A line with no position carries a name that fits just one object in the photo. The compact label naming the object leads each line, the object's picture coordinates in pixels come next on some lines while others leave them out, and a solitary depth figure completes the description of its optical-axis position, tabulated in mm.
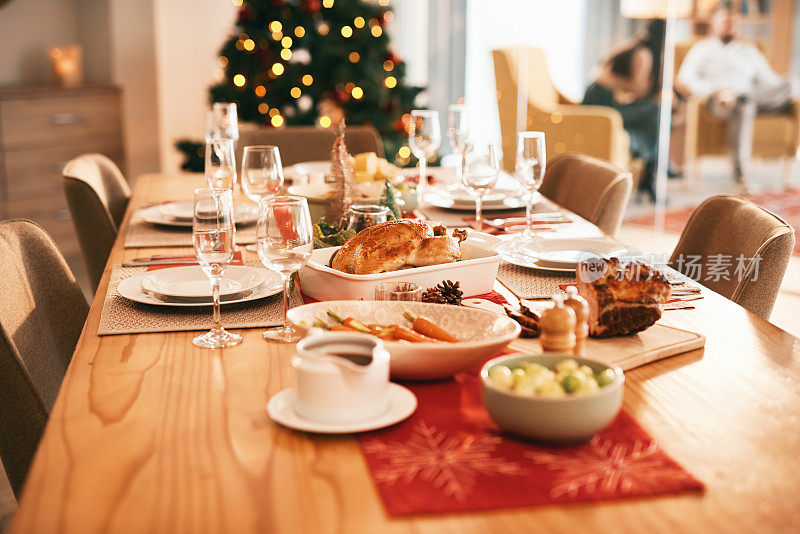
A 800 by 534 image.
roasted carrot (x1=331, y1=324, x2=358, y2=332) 1152
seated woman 5328
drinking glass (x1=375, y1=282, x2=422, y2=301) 1301
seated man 4805
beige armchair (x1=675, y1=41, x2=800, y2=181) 4734
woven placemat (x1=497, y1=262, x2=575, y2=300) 1504
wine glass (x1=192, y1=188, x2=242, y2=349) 1229
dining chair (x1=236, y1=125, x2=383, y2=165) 3232
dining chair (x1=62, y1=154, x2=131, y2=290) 2307
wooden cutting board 1153
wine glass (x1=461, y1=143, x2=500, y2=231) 1823
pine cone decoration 1339
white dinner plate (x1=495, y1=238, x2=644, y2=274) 1633
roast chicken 1402
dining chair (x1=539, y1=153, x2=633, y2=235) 2414
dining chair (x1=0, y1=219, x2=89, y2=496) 1343
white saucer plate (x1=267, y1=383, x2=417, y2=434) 934
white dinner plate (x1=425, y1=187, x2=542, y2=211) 2293
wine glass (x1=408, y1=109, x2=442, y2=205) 2422
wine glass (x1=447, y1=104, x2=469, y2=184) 2406
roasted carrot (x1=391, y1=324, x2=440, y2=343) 1133
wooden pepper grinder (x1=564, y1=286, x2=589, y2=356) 1079
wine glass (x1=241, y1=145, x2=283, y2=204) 1918
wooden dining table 780
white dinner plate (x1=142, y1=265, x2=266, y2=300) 1438
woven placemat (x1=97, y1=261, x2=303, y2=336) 1317
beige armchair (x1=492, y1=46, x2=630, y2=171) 5418
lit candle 4951
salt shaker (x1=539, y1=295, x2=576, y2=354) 1029
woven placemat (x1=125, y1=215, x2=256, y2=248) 1939
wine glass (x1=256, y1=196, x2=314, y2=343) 1218
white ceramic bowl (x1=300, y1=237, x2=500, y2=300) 1356
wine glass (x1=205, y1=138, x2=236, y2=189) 2143
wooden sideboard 4648
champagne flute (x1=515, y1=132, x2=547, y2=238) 1856
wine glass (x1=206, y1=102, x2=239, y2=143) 2596
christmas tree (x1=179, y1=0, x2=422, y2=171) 4656
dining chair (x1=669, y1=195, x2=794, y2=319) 1601
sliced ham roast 1217
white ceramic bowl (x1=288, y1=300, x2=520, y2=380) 1045
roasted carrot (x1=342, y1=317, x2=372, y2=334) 1149
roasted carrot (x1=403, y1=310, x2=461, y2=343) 1149
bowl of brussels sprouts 885
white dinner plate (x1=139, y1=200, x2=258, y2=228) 2084
